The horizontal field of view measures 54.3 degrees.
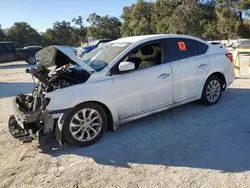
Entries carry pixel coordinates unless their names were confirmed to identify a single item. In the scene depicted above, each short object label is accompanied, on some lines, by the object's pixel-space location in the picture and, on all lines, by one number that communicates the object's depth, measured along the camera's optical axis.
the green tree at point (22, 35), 43.69
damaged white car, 3.68
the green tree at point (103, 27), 53.16
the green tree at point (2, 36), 42.20
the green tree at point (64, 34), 48.97
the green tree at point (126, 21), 46.73
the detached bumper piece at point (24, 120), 3.60
